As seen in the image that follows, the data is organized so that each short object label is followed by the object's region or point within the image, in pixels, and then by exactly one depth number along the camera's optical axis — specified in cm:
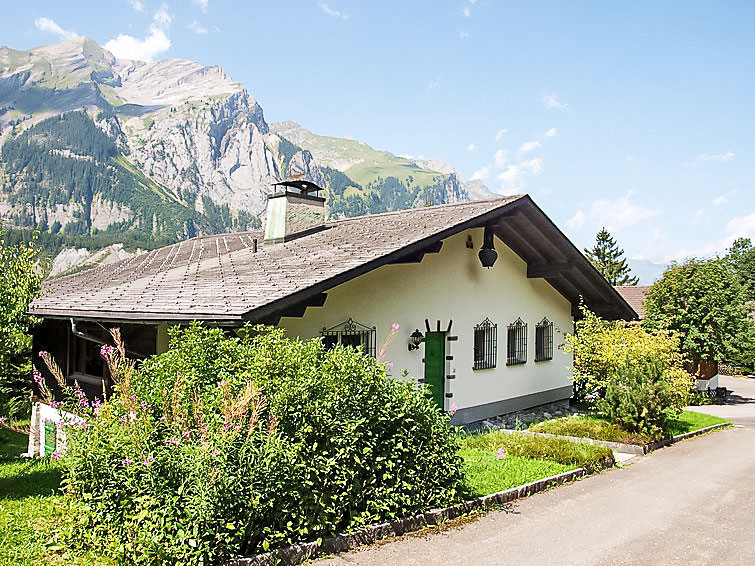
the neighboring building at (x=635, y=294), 3650
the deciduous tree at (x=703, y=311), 2258
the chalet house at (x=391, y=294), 908
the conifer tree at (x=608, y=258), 5128
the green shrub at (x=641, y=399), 1161
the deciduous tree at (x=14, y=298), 804
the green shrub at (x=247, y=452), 532
